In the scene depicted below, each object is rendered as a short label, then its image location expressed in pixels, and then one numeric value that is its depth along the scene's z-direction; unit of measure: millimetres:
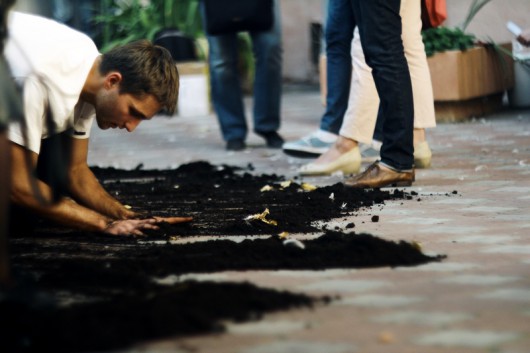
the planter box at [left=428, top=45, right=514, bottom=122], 12199
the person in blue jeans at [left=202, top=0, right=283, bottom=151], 10903
